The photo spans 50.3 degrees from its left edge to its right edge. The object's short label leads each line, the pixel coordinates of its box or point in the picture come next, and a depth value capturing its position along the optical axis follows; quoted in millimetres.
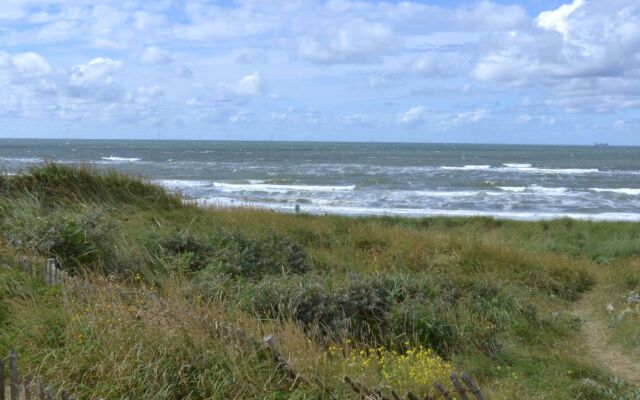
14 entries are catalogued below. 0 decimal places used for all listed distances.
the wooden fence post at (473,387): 3787
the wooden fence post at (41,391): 4121
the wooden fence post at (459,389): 3764
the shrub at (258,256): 10078
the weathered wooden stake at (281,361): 4920
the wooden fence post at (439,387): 3881
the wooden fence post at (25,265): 7125
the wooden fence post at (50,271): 6750
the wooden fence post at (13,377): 4289
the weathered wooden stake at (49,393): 4086
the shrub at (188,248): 9945
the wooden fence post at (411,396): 4148
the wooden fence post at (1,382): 4227
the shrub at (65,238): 8461
